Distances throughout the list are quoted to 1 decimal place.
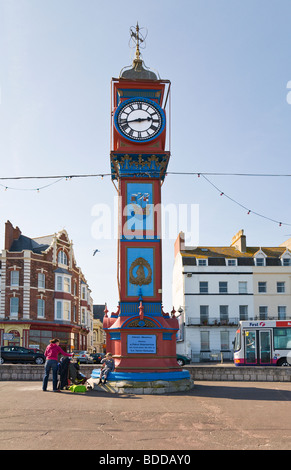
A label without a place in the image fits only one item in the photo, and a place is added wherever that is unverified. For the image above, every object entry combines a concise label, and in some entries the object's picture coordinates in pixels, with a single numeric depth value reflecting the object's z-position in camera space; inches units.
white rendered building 2036.2
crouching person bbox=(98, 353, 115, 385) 631.2
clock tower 660.1
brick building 1911.9
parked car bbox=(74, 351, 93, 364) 1663.5
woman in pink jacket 606.2
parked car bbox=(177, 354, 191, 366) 1427.2
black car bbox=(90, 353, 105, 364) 1739.7
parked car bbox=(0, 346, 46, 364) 1464.1
